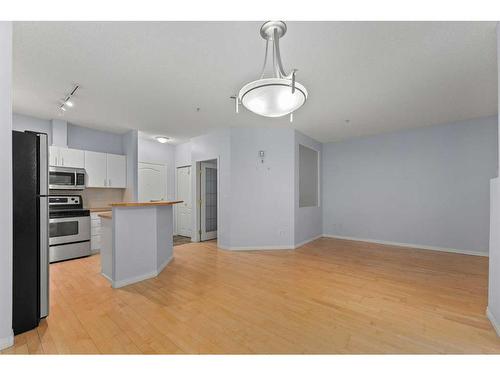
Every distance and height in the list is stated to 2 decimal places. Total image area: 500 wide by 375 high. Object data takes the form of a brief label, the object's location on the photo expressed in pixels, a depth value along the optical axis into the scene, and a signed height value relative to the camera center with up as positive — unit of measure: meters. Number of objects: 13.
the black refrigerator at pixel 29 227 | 1.85 -0.32
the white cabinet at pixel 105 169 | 4.66 +0.43
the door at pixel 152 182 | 5.93 +0.20
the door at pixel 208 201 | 5.70 -0.31
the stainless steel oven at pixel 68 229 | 3.85 -0.70
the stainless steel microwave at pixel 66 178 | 4.14 +0.22
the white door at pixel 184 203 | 6.23 -0.39
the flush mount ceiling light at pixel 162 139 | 5.51 +1.24
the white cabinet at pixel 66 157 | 4.18 +0.63
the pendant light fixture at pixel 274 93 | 1.61 +0.71
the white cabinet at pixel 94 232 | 4.38 -0.84
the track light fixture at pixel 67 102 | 3.08 +1.33
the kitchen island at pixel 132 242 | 2.82 -0.70
